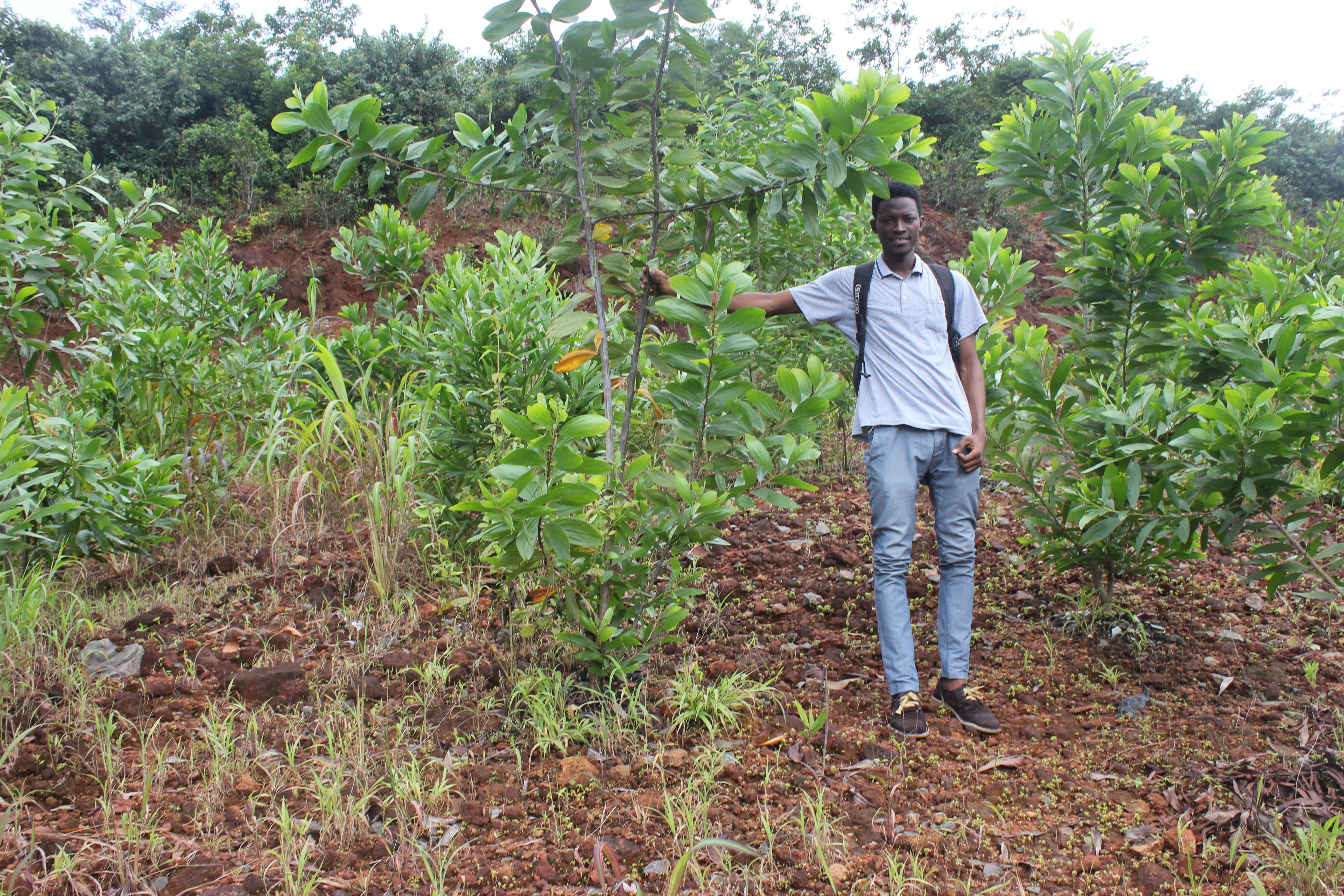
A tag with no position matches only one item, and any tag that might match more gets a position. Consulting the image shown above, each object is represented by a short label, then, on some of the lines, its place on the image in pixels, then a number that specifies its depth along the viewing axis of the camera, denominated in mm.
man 2658
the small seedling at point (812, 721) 2324
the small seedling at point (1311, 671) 2754
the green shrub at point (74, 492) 2756
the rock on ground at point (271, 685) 2564
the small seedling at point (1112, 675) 2934
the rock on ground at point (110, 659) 2656
